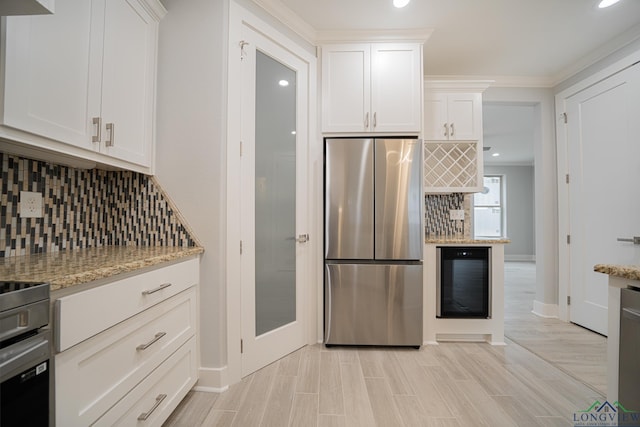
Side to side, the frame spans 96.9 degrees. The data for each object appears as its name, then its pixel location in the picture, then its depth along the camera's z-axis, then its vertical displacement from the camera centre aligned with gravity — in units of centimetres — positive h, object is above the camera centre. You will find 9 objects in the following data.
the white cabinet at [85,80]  104 +62
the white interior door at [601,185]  252 +34
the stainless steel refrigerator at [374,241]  238 -18
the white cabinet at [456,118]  284 +103
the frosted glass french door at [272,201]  199 +14
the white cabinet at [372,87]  251 +117
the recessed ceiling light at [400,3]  212 +164
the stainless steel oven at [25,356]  71 -37
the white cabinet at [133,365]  93 -60
